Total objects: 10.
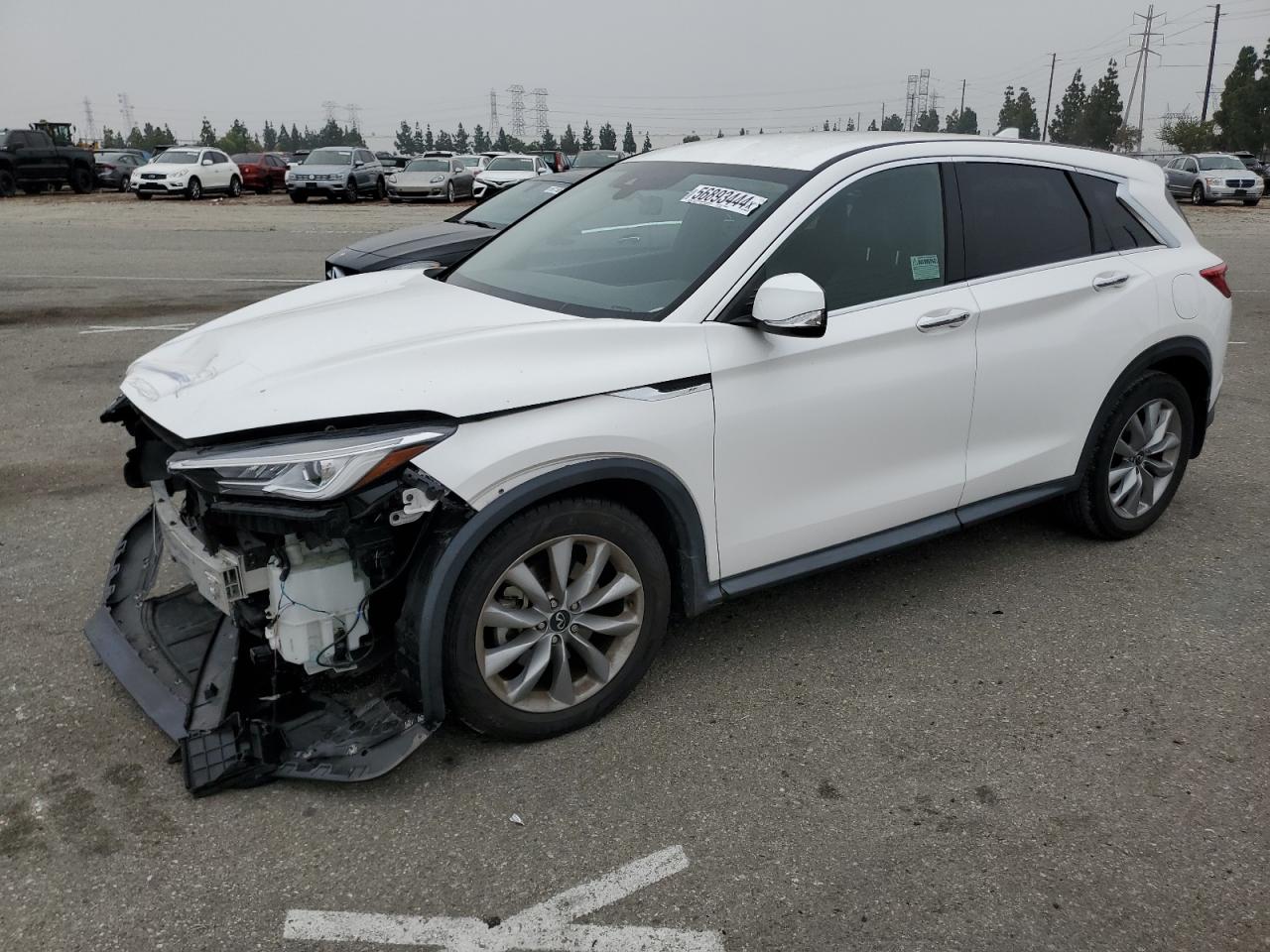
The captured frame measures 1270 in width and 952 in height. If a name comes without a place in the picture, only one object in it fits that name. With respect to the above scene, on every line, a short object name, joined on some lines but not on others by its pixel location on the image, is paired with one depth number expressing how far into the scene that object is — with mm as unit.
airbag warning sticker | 3916
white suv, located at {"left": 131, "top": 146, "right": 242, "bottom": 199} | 30203
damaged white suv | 2951
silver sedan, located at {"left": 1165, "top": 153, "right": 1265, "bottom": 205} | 30922
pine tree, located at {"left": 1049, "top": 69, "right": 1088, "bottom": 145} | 101312
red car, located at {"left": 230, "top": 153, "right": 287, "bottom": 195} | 35219
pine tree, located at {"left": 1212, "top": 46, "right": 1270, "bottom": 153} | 69750
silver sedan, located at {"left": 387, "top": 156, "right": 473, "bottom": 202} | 29906
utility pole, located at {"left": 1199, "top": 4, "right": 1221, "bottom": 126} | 80269
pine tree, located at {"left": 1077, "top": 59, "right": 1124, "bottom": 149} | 89125
